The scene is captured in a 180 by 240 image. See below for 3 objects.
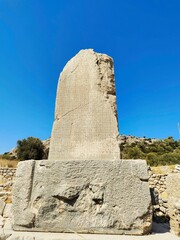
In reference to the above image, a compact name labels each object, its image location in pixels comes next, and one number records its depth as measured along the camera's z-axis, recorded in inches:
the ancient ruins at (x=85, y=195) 75.6
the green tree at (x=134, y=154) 706.2
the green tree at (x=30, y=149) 806.5
